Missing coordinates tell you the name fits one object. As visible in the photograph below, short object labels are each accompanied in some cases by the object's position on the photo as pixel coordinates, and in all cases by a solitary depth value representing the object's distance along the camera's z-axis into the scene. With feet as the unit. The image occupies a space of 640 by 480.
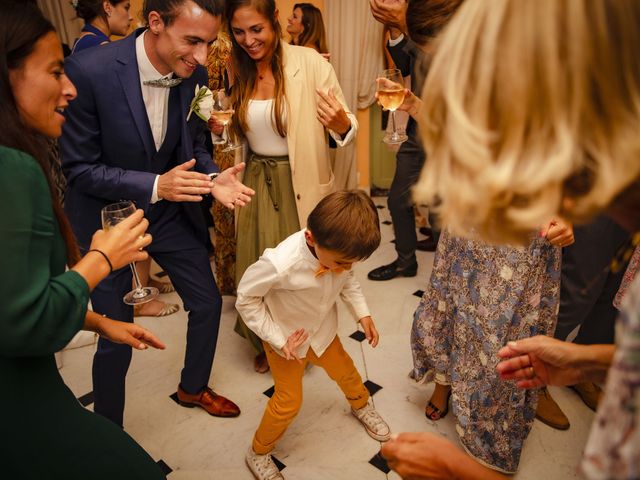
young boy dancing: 5.62
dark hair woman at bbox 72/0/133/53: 9.87
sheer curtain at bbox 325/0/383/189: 15.99
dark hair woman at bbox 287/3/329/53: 13.94
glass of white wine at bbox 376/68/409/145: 6.82
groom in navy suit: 6.23
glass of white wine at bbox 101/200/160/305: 4.92
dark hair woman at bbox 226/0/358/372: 7.45
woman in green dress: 3.25
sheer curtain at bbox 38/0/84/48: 16.53
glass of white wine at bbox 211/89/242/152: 7.25
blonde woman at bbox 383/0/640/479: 1.93
